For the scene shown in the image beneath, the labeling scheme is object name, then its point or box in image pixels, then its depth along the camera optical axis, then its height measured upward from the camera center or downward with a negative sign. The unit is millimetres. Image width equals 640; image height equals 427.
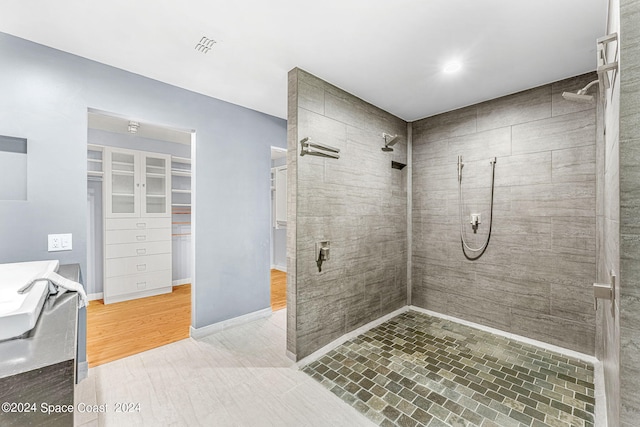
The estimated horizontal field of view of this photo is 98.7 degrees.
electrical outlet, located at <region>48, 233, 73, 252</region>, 1997 -206
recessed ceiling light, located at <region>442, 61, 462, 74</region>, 2244 +1220
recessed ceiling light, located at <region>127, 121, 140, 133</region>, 3722 +1210
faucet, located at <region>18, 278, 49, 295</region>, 1234 -335
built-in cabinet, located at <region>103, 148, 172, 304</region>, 3910 -159
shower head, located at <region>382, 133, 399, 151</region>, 3061 +809
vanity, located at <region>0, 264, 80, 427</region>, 682 -438
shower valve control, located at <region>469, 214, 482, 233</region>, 2953 -80
